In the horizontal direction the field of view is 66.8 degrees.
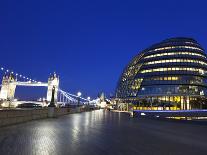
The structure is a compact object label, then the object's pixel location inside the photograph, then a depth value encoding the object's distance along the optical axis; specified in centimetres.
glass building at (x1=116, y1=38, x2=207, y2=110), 6066
